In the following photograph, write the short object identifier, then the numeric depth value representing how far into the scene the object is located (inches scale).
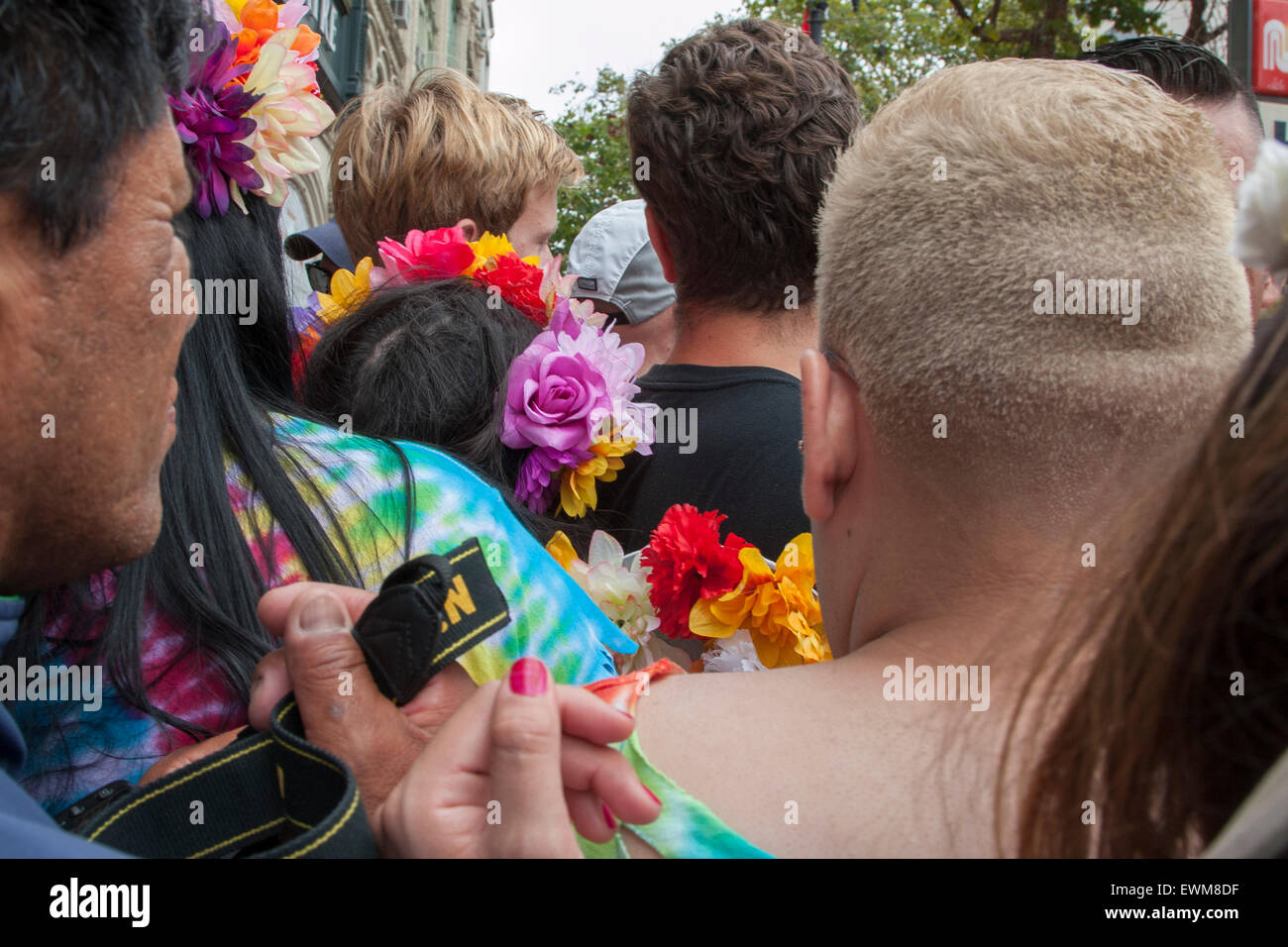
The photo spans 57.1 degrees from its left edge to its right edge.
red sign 277.1
